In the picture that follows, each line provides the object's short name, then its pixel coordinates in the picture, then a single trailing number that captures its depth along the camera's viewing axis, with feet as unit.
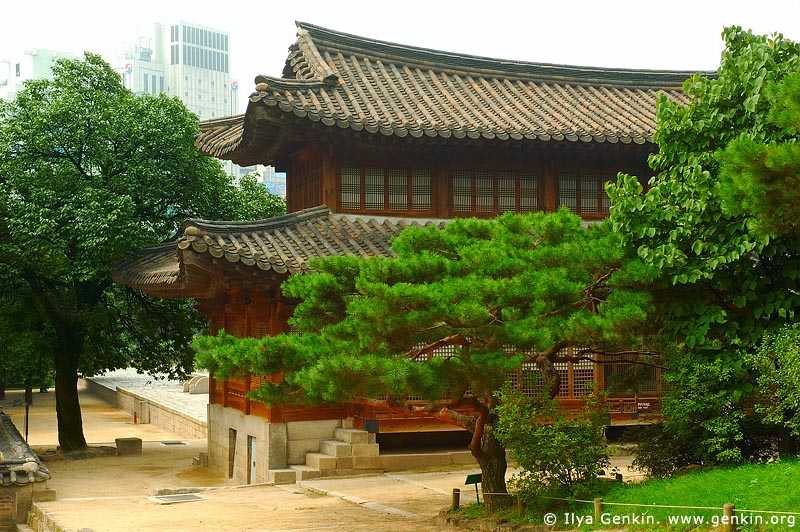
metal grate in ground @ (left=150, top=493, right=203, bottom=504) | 58.44
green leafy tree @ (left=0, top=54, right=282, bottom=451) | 81.10
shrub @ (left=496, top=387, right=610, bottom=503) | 42.91
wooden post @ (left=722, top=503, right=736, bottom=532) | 33.81
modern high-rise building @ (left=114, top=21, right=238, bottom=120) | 602.85
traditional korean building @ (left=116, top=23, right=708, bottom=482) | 63.62
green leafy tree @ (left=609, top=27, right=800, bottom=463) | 44.14
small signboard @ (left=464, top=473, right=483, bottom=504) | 48.39
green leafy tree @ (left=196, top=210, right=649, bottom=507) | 41.29
